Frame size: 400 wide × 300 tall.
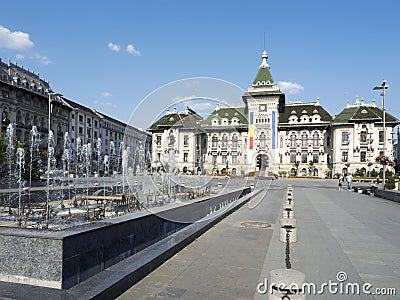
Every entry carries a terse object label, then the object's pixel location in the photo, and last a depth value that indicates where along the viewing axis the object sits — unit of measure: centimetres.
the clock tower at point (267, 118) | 6856
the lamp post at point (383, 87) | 2789
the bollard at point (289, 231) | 872
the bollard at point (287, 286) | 365
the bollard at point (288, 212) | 1044
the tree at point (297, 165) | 7904
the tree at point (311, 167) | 7862
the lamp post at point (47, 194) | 1606
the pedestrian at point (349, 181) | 3550
